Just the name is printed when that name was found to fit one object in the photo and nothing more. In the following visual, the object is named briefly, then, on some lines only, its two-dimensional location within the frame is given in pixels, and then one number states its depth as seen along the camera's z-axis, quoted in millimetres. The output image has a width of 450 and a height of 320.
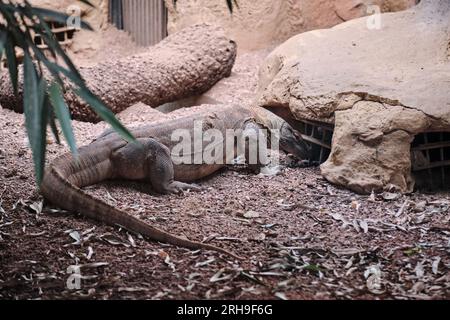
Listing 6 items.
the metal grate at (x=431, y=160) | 5223
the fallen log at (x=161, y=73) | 7129
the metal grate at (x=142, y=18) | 9820
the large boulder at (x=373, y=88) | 5086
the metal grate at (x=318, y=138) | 5934
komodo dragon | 4312
